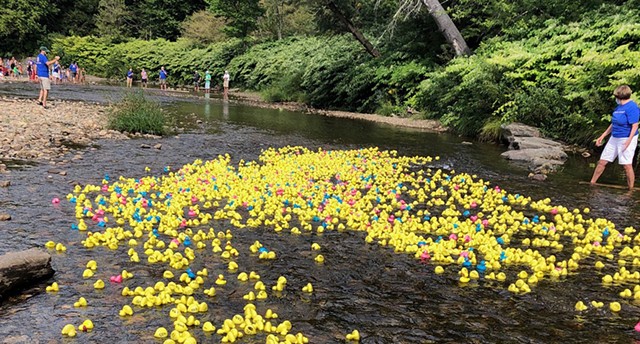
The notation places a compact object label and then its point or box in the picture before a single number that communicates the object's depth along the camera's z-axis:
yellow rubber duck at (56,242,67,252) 5.39
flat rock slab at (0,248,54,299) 4.25
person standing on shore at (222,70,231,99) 37.36
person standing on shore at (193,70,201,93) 43.07
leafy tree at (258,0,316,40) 43.91
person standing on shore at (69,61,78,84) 42.22
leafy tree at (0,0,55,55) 52.59
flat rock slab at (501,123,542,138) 14.94
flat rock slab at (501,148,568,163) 12.70
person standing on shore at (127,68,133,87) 39.42
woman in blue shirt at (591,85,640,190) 9.41
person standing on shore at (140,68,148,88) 42.31
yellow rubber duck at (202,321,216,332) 3.92
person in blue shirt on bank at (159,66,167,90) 41.99
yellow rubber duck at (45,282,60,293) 4.44
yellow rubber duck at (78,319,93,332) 3.83
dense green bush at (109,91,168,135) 13.96
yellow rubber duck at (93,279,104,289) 4.55
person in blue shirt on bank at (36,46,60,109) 17.94
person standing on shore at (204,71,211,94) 39.05
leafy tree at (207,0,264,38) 45.28
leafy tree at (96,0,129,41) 57.91
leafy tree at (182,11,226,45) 51.84
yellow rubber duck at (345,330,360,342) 3.91
